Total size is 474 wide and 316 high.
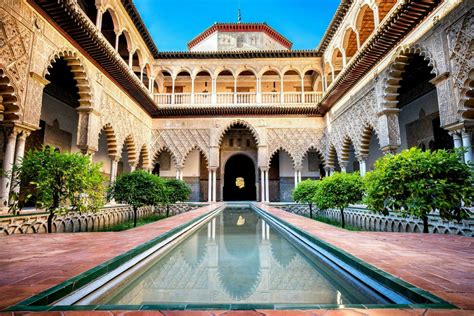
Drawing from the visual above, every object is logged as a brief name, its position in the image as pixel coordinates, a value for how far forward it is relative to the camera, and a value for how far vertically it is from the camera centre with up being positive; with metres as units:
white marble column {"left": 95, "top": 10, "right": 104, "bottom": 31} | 7.55 +5.12
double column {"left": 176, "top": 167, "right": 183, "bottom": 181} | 12.73 +1.19
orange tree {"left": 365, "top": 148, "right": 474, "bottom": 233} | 3.56 +0.15
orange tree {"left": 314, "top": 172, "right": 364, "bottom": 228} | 6.06 +0.09
